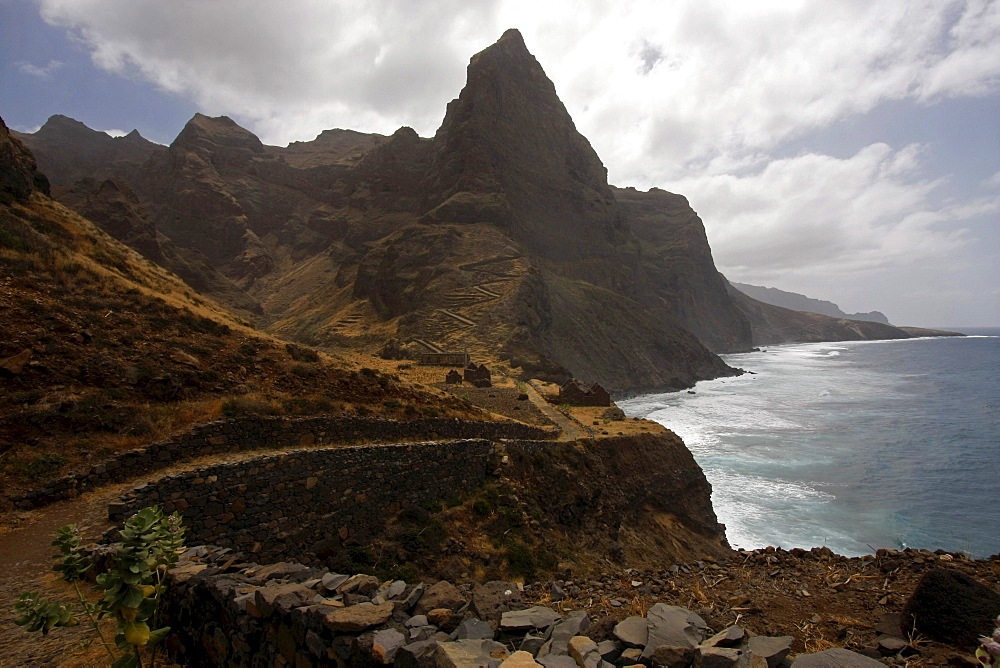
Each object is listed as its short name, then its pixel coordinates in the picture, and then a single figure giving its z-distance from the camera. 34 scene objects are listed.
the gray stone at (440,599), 4.80
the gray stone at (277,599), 4.64
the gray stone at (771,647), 4.02
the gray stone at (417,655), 3.69
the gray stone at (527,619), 4.62
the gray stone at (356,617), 4.17
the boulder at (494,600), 4.97
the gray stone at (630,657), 3.99
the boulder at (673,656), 3.83
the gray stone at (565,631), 4.15
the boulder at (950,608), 5.61
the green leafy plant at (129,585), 3.51
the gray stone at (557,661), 3.77
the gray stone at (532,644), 4.24
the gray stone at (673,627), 4.16
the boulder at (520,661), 3.63
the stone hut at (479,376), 35.25
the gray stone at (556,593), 7.60
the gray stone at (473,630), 4.38
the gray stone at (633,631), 4.27
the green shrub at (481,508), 14.30
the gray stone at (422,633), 4.17
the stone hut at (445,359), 46.88
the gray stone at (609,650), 4.14
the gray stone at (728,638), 4.21
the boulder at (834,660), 3.95
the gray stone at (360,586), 5.04
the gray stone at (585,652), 3.78
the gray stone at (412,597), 4.80
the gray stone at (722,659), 3.68
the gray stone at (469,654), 3.71
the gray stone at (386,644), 3.83
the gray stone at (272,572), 5.44
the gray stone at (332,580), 5.10
